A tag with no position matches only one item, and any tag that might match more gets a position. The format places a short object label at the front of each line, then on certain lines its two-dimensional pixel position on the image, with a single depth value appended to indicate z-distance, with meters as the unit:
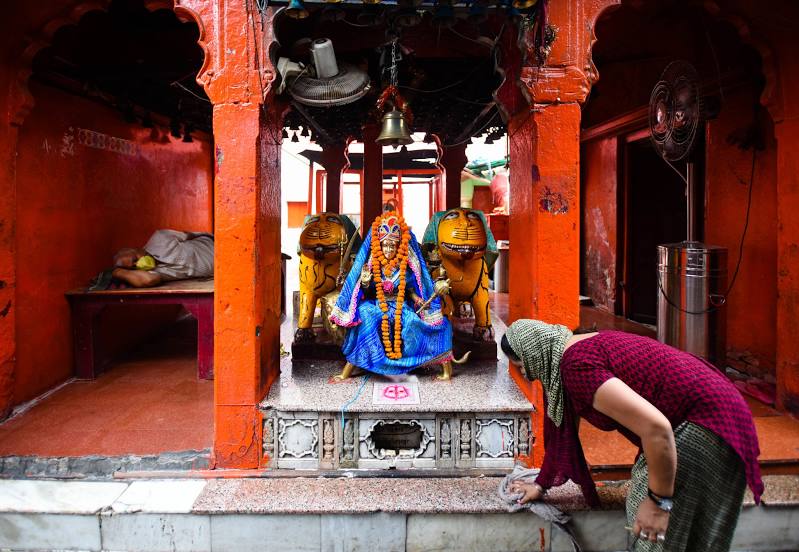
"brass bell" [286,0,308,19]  3.73
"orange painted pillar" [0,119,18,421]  4.66
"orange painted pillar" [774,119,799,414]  4.59
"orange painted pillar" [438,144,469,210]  8.76
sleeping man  6.14
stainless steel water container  5.26
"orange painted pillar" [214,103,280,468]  3.89
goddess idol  4.66
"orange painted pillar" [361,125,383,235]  7.39
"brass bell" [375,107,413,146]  4.68
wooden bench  5.85
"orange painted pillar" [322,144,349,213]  9.31
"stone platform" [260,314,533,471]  4.00
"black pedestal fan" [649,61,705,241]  4.54
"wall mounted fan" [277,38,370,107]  4.23
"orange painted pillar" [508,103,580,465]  3.93
